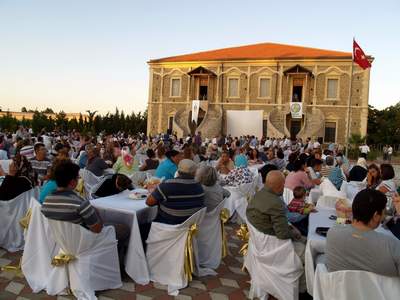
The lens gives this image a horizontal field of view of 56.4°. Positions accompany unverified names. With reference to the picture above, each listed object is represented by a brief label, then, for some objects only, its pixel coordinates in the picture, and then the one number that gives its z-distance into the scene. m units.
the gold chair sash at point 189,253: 3.78
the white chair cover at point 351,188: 5.35
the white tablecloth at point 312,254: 2.96
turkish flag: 15.19
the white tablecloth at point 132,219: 3.87
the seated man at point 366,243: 2.25
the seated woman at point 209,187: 4.26
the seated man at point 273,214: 3.24
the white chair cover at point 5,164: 6.34
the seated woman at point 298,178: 5.61
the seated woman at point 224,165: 7.05
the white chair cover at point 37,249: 3.68
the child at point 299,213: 4.07
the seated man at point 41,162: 5.88
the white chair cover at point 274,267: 3.26
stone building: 26.55
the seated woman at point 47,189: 3.88
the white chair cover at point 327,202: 4.56
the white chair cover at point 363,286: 2.29
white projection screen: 27.31
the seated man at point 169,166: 5.56
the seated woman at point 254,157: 9.44
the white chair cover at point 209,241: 4.32
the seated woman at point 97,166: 6.13
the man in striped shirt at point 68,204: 3.19
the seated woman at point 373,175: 5.06
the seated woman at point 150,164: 6.86
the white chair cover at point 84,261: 3.28
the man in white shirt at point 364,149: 19.24
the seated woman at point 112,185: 4.55
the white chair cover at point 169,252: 3.77
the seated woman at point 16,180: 4.42
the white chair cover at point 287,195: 5.64
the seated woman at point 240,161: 7.31
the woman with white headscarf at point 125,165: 6.66
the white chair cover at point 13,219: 4.48
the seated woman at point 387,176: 4.59
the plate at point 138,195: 4.39
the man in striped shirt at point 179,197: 3.74
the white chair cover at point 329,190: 4.92
